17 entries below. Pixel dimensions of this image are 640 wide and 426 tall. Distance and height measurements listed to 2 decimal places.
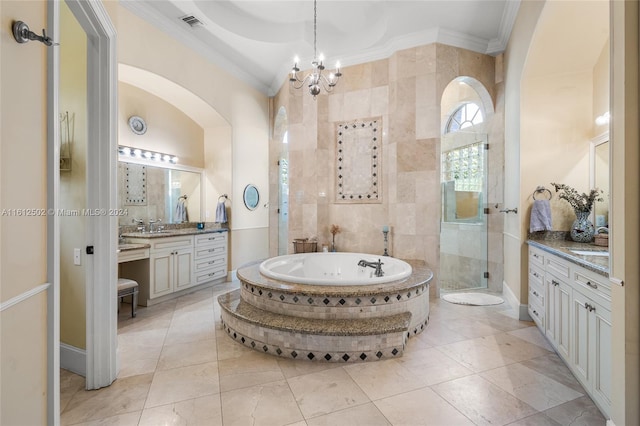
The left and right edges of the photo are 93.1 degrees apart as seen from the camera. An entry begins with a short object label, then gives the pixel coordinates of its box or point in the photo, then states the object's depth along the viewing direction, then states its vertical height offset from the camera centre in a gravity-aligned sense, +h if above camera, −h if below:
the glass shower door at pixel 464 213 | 4.25 -0.01
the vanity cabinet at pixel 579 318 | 1.61 -0.69
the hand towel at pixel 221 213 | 4.71 -0.01
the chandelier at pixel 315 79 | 2.83 +1.88
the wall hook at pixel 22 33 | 1.01 +0.60
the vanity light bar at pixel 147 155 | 3.83 +0.79
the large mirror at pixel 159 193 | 3.90 +0.28
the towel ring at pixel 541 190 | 3.00 +0.22
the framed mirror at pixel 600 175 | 2.77 +0.35
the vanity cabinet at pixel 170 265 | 3.59 -0.66
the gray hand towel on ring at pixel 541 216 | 2.89 -0.03
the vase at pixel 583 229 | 2.70 -0.15
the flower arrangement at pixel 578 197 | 2.69 +0.14
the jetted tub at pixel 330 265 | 3.46 -0.64
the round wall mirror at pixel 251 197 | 5.12 +0.28
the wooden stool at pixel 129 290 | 3.07 -0.80
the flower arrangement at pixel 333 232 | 4.38 -0.28
